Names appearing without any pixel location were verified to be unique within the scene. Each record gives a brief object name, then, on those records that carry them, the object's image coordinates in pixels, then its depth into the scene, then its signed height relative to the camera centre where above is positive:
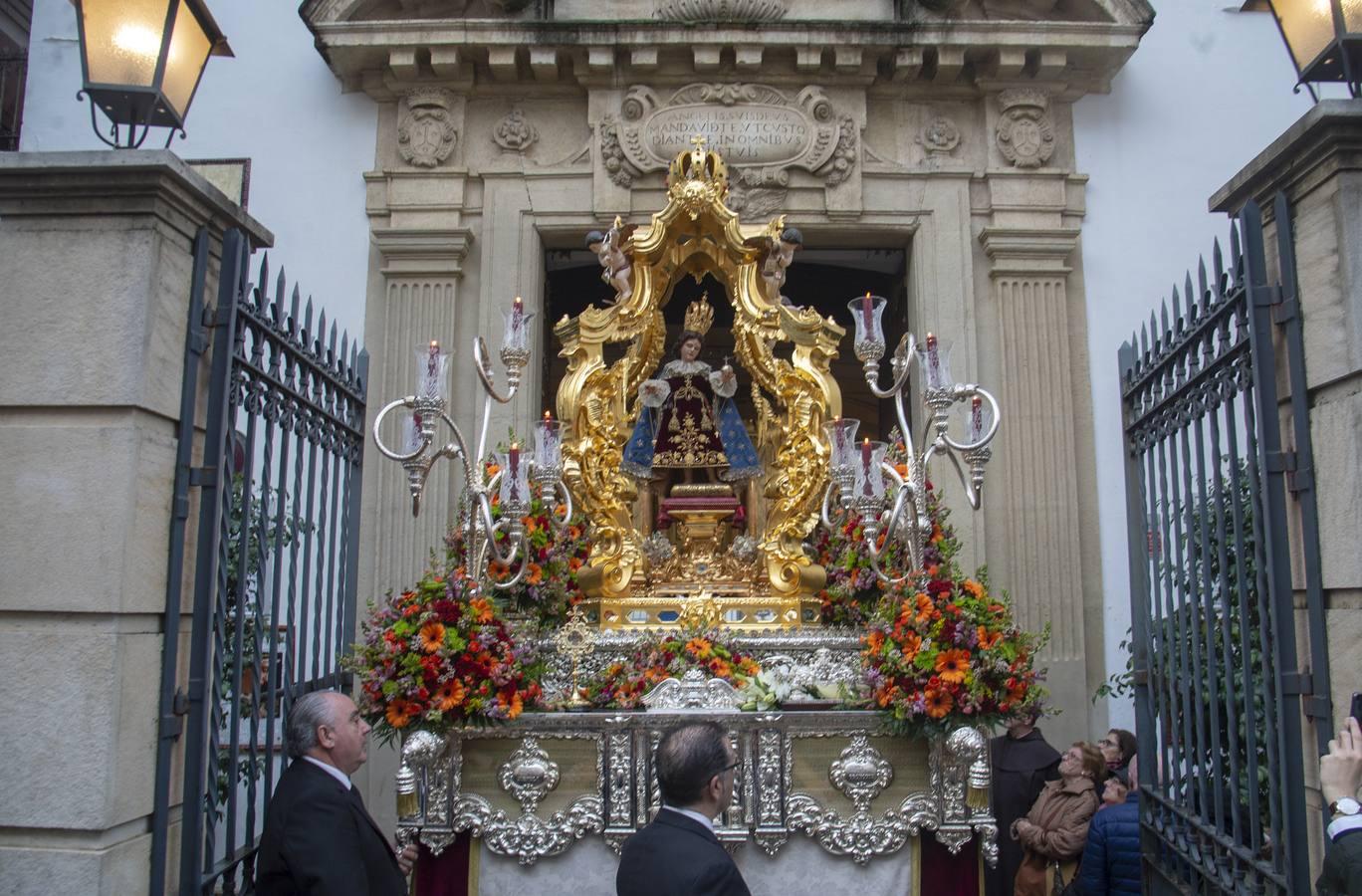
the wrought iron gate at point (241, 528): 3.96 +0.29
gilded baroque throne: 6.68 +1.20
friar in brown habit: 6.09 -0.91
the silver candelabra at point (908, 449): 5.07 +0.68
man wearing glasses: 2.84 -0.58
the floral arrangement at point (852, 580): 6.54 +0.13
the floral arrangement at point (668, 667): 5.73 -0.33
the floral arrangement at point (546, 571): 6.48 +0.18
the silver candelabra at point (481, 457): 4.96 +0.67
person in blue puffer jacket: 5.05 -1.09
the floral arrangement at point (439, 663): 5.13 -0.27
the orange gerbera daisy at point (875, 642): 5.44 -0.18
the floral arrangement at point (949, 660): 5.09 -0.25
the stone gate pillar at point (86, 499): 3.62 +0.33
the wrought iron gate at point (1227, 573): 3.76 +0.11
